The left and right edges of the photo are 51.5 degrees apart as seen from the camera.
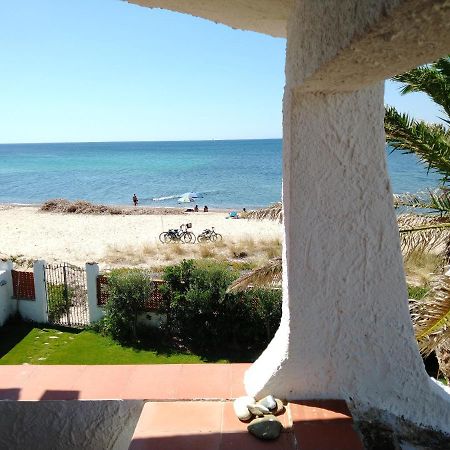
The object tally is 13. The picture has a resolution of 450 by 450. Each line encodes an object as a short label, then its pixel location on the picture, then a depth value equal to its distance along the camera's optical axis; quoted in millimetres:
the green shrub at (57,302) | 10711
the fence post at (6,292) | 10422
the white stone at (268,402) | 2504
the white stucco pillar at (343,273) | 2193
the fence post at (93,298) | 10484
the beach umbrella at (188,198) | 43912
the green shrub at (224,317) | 9367
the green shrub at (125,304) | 9805
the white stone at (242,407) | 2477
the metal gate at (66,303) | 10688
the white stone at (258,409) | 2465
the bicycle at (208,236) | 21911
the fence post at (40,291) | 10523
